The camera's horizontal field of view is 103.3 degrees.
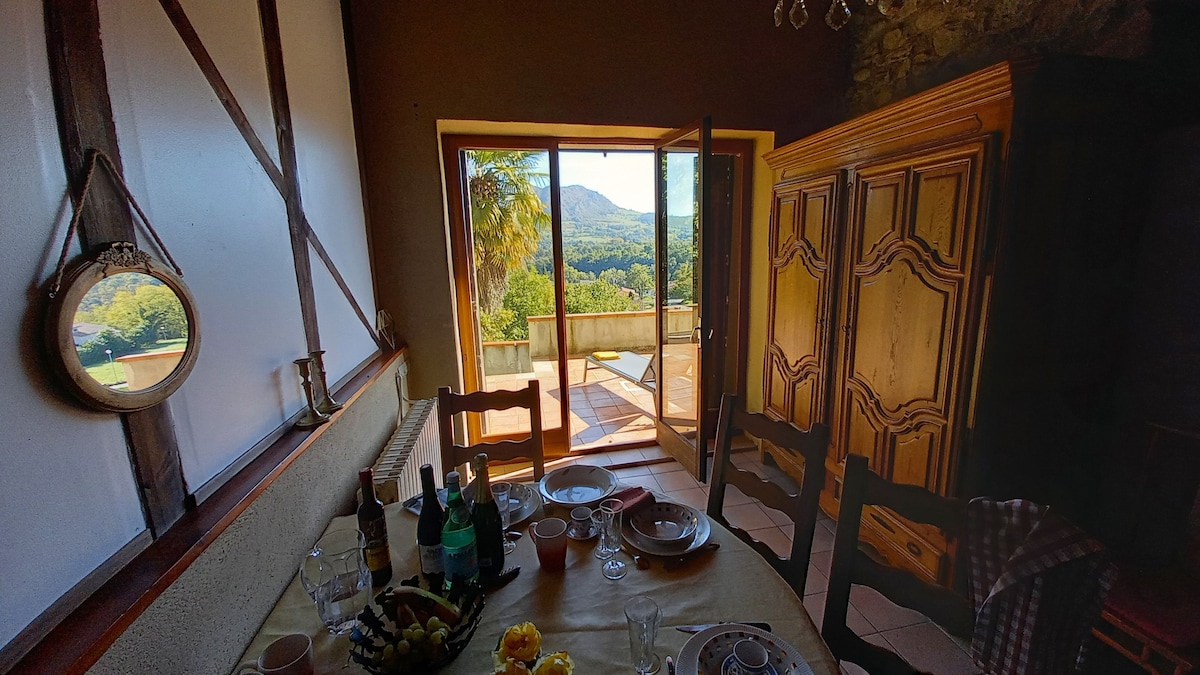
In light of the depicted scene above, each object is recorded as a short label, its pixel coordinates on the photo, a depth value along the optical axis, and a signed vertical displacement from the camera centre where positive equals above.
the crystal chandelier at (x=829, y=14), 1.53 +0.80
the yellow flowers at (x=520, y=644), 0.77 -0.62
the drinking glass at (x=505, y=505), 1.27 -0.71
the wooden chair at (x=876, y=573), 1.02 -0.72
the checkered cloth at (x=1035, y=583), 0.98 -0.70
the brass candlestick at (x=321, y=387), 1.55 -0.38
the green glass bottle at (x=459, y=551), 1.08 -0.64
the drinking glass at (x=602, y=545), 1.21 -0.73
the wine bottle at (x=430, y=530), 1.11 -0.62
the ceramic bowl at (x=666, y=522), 1.27 -0.72
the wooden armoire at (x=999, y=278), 1.53 -0.10
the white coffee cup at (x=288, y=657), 0.83 -0.68
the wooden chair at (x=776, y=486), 1.30 -0.67
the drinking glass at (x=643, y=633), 0.86 -0.67
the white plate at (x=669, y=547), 1.20 -0.72
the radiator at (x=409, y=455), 1.68 -0.74
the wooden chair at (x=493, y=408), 1.73 -0.59
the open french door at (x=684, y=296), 2.65 -0.23
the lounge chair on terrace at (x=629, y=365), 3.73 -0.88
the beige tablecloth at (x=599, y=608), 0.92 -0.75
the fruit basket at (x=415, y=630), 0.81 -0.64
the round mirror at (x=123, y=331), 0.76 -0.10
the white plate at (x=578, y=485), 1.46 -0.71
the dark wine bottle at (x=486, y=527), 1.13 -0.63
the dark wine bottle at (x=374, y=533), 1.12 -0.62
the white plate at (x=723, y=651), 0.85 -0.72
